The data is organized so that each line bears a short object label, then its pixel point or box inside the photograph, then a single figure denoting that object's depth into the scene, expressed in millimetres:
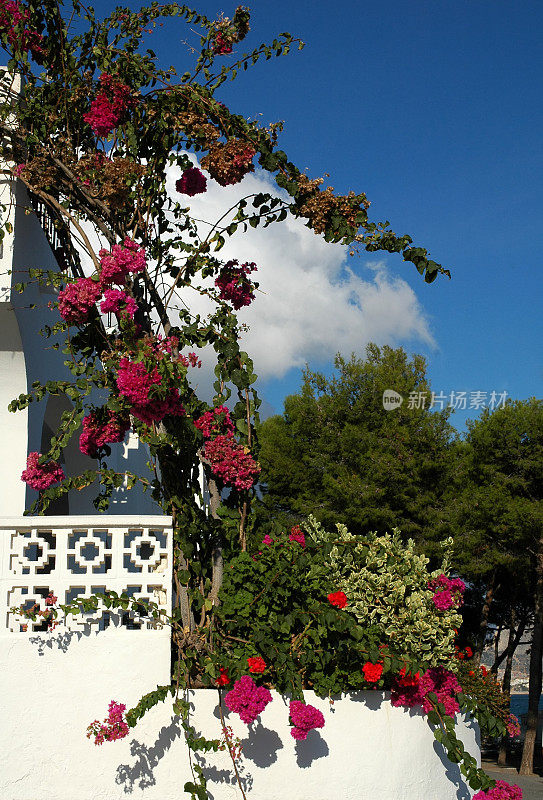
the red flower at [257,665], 4441
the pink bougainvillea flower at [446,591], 5320
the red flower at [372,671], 4535
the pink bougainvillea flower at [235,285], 5551
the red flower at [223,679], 4484
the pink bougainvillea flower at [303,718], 4297
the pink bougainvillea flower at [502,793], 4645
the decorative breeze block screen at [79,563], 4586
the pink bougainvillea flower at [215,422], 5078
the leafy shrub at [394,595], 5102
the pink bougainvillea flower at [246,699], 4219
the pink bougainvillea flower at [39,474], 5734
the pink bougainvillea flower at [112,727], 4266
